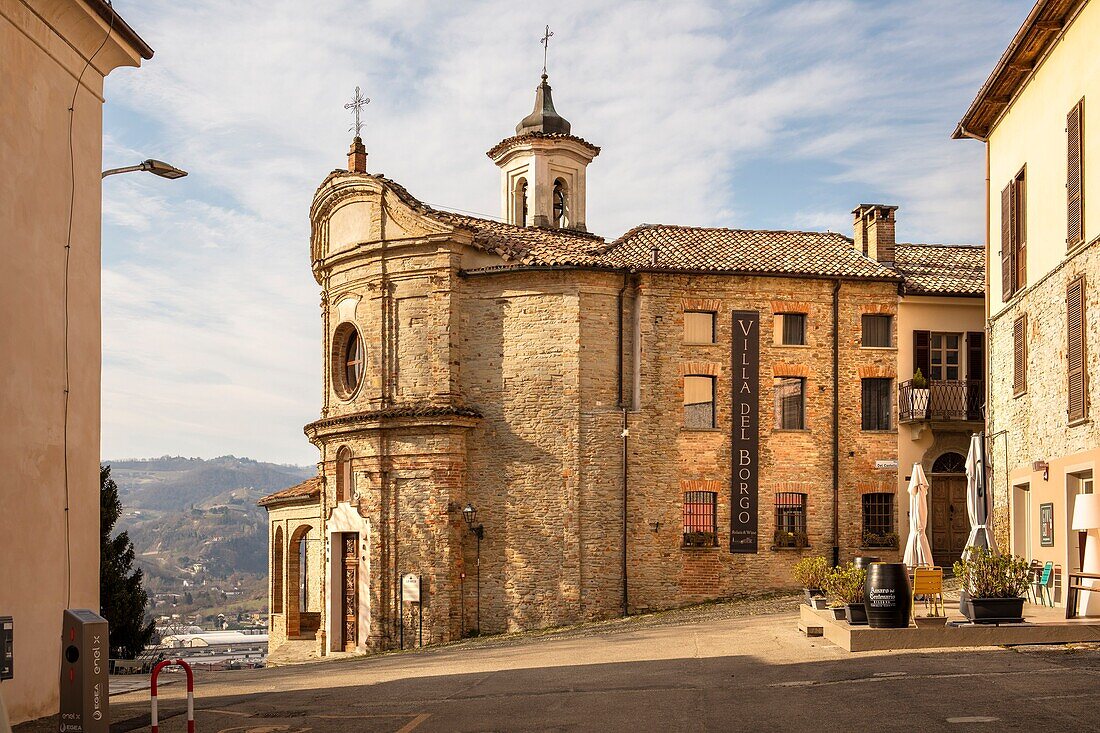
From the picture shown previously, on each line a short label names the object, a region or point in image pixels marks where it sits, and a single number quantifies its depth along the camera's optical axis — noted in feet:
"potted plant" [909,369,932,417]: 107.34
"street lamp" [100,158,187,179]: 53.70
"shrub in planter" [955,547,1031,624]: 58.39
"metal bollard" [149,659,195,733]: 34.17
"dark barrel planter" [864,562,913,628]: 59.82
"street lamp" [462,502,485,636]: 106.22
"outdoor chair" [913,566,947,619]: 61.46
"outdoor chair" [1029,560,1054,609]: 71.05
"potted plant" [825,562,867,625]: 63.93
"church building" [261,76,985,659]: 105.29
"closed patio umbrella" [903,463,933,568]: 82.53
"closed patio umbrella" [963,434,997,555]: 77.42
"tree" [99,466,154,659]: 116.37
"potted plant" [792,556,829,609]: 84.53
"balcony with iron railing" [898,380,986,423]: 107.45
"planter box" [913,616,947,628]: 59.00
